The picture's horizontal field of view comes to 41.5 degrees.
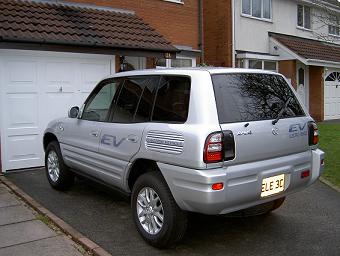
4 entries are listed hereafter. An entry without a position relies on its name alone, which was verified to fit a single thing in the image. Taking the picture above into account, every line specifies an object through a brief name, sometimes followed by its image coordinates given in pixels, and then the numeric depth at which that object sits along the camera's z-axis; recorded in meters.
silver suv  4.20
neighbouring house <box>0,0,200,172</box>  8.41
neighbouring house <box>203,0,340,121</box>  16.38
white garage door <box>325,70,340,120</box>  20.75
